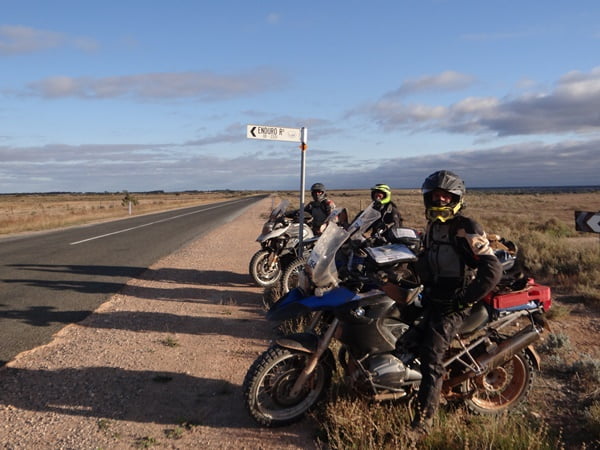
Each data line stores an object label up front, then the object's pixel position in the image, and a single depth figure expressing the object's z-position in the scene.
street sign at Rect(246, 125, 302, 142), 7.46
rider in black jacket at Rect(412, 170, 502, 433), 3.27
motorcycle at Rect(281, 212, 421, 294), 4.00
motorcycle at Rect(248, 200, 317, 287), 8.66
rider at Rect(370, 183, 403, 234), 6.88
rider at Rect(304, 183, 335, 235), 8.84
